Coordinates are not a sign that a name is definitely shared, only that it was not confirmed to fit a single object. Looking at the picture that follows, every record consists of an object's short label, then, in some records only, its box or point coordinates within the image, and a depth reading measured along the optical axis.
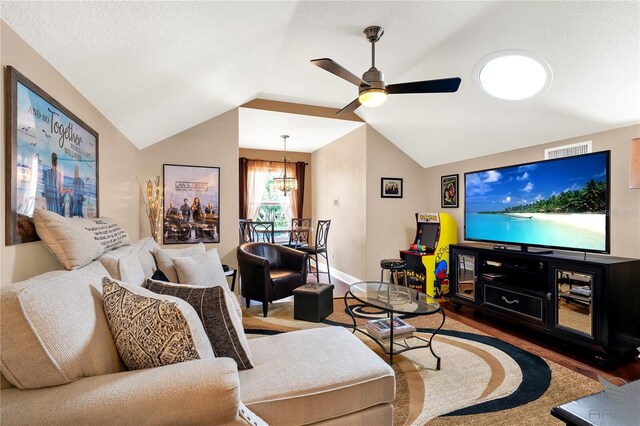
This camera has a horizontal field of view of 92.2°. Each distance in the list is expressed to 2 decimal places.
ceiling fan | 2.25
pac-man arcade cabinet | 4.15
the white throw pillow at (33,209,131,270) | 1.34
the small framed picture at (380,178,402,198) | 4.74
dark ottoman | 3.24
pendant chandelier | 5.82
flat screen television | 2.66
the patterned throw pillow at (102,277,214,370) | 1.05
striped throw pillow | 1.28
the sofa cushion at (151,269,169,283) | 2.07
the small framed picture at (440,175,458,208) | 4.35
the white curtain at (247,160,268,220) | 6.43
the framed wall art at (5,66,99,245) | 1.19
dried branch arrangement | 3.51
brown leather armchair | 3.39
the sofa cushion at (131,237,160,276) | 1.99
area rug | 1.78
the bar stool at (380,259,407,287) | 4.22
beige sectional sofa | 0.86
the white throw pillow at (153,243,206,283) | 2.20
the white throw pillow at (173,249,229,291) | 2.17
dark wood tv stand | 2.38
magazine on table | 2.43
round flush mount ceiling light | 2.59
